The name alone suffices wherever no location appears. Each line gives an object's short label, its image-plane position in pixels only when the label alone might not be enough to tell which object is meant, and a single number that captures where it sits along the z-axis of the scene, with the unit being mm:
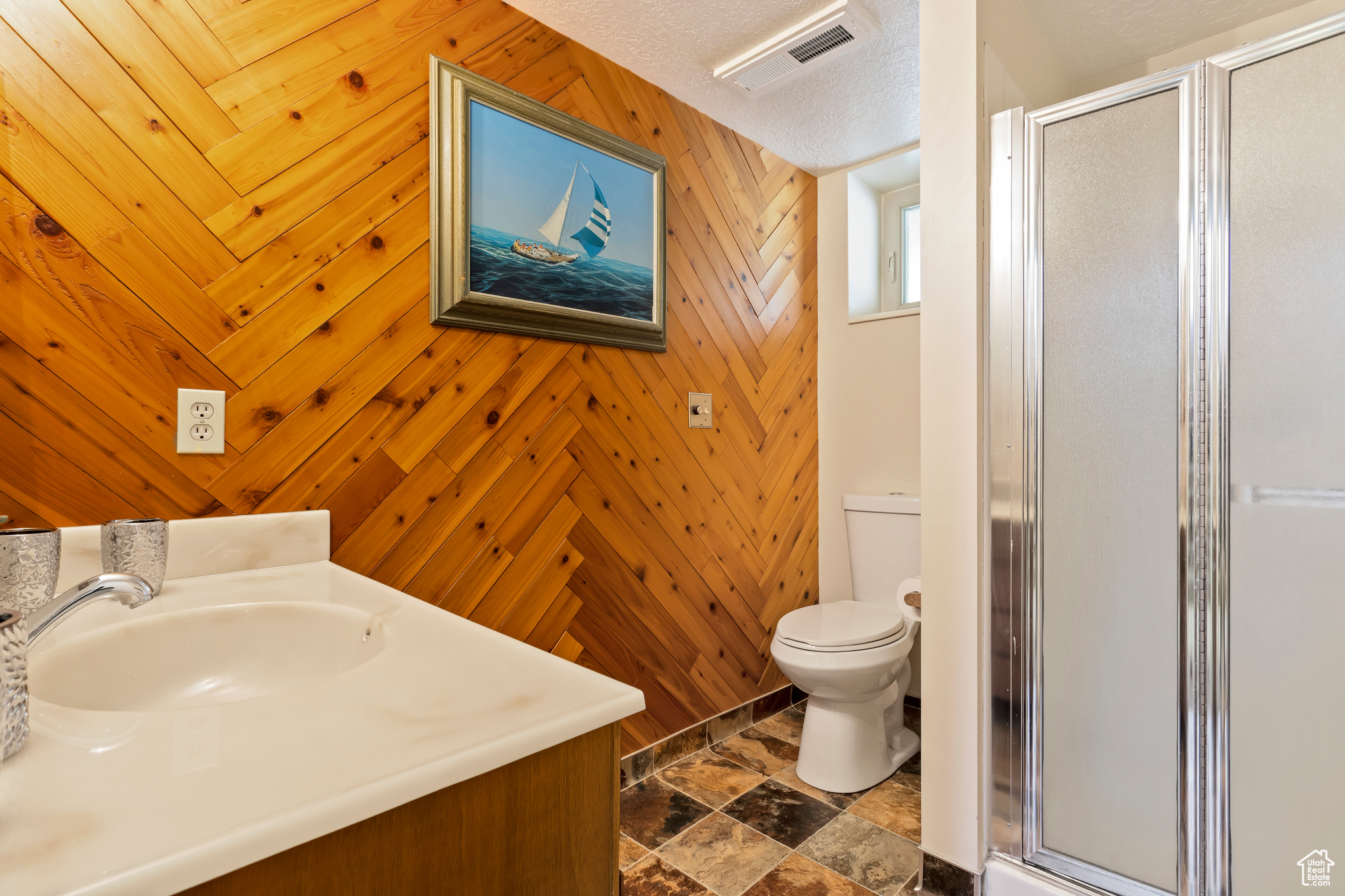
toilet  1913
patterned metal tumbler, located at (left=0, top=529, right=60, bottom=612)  775
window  2713
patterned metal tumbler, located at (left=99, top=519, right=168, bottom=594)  993
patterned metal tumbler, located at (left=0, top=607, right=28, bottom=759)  454
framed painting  1586
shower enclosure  1154
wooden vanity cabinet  431
